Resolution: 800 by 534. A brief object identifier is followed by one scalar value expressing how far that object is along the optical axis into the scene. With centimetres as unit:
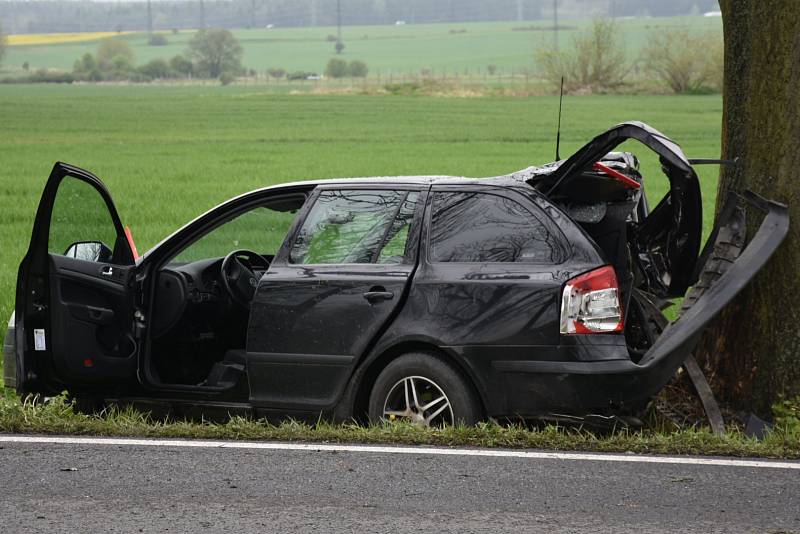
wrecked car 1201
